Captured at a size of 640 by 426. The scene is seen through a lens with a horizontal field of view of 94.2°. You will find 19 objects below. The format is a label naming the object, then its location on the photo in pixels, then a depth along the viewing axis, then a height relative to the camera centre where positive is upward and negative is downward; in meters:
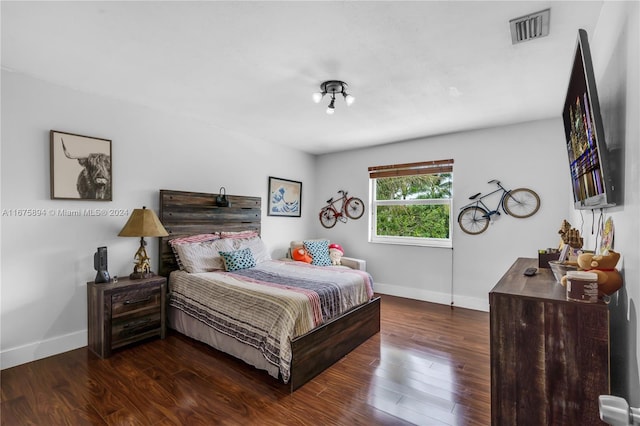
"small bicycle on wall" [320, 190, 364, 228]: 5.15 +0.03
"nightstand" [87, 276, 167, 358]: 2.65 -0.93
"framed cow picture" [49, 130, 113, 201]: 2.69 +0.44
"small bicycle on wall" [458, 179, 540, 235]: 3.70 +0.05
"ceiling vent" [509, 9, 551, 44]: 1.76 +1.16
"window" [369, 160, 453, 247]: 4.39 +0.15
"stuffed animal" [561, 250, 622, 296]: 1.16 -0.23
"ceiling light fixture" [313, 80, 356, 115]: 2.61 +1.12
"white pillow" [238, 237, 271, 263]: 3.94 -0.46
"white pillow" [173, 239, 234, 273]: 3.35 -0.50
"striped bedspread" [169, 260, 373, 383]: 2.26 -0.77
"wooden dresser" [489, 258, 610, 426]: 1.13 -0.59
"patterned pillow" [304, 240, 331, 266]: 4.51 -0.60
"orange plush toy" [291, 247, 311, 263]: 4.55 -0.65
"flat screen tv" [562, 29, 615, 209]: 1.20 +0.35
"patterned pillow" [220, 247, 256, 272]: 3.48 -0.56
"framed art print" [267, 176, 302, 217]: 4.80 +0.26
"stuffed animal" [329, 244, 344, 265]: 4.64 -0.65
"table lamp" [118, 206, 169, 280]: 2.91 -0.17
